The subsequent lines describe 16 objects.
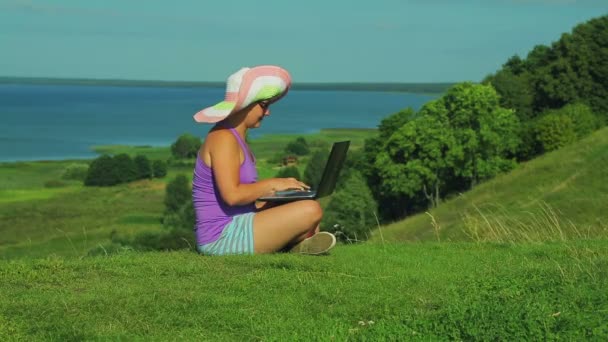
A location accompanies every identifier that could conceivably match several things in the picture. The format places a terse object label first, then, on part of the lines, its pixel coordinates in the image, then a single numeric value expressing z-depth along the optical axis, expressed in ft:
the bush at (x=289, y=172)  346.95
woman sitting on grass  28.14
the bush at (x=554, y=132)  213.25
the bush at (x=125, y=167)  419.95
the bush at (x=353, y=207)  214.69
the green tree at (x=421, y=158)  219.82
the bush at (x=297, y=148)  471.74
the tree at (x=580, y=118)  217.15
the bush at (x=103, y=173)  416.67
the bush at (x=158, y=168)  437.99
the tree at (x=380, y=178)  242.17
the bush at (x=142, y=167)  431.43
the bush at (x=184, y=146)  485.97
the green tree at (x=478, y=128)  219.82
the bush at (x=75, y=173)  431.43
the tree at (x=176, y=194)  315.58
